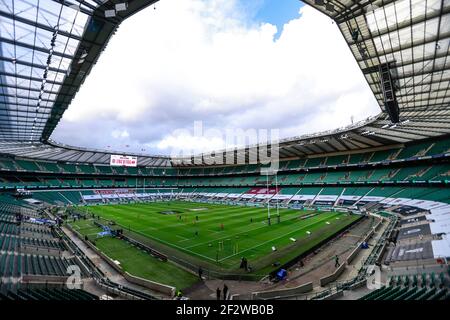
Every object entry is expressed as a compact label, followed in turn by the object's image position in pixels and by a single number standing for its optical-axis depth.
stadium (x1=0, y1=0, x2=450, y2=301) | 15.99
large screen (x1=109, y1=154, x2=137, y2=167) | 73.07
